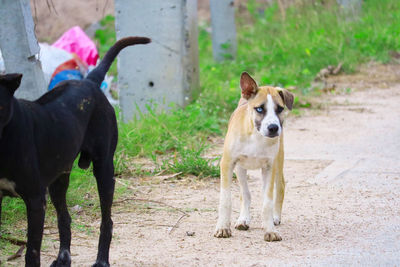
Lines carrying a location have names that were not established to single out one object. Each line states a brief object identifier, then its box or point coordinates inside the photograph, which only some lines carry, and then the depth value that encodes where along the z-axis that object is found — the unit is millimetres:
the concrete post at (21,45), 9914
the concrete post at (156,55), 15516
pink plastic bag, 17859
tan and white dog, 8687
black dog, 6207
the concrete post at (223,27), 25547
